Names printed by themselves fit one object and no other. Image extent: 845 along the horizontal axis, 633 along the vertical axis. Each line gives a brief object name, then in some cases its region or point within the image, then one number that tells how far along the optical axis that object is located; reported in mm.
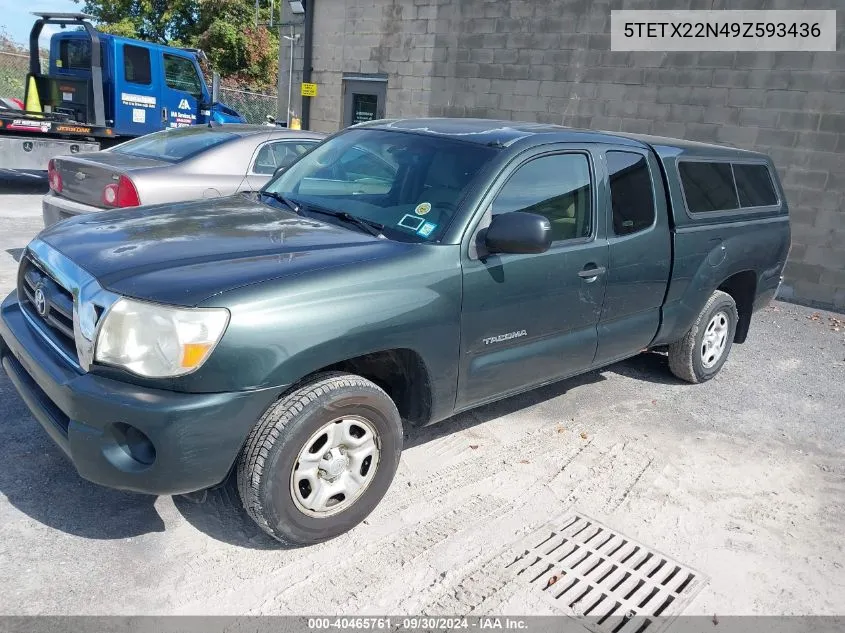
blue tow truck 11102
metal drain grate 2902
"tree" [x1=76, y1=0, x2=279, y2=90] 29031
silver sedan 5914
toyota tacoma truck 2602
